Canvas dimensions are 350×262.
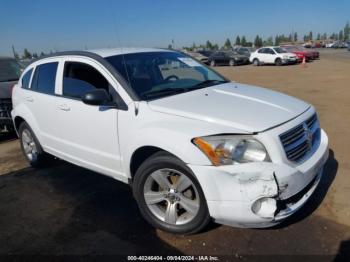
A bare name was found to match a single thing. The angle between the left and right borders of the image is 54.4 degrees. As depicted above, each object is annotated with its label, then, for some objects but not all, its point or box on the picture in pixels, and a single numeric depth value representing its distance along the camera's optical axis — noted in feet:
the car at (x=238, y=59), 102.94
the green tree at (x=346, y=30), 444.35
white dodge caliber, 9.34
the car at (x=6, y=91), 24.04
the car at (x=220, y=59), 103.96
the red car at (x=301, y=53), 94.58
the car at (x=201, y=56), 116.33
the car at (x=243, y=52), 109.83
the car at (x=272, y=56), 88.28
